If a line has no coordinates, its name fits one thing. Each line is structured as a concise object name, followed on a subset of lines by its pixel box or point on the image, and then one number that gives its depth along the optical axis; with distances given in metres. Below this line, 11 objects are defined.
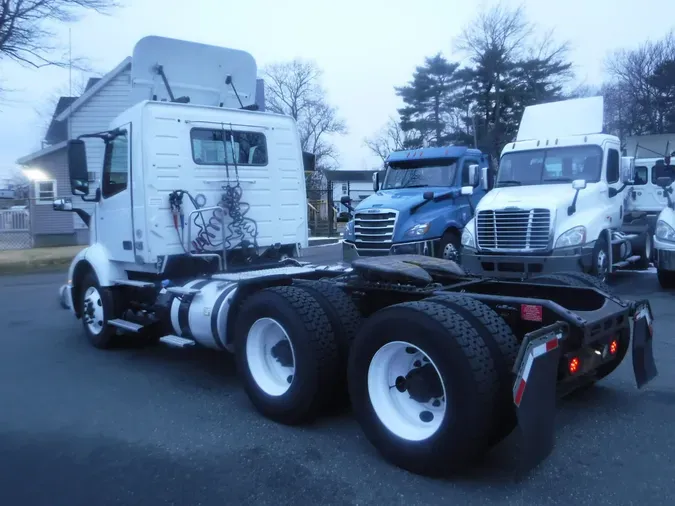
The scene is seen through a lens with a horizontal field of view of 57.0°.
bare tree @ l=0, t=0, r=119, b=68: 17.23
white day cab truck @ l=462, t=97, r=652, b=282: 9.95
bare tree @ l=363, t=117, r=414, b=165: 55.72
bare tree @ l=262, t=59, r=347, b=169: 56.19
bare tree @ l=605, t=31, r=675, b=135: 42.31
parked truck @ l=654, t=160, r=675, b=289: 10.31
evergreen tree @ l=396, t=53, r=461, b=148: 41.84
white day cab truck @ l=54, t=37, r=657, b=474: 3.70
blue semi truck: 11.74
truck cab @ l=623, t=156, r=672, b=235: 12.49
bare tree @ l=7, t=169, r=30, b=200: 60.28
